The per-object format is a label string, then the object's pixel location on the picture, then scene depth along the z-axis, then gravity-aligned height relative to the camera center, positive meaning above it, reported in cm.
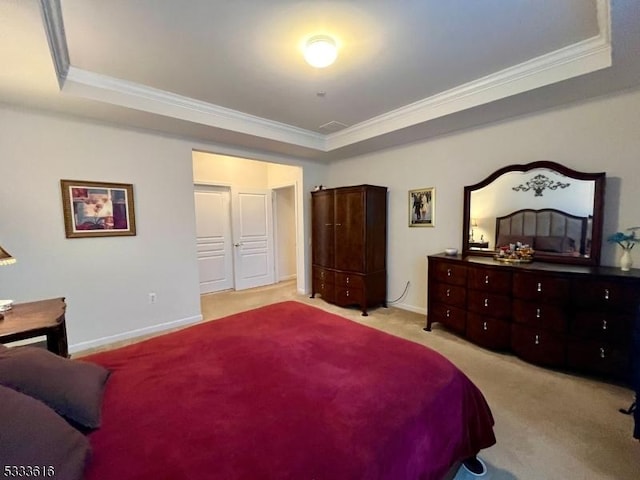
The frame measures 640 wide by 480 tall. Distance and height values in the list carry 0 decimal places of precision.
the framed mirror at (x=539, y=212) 261 +4
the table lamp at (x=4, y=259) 179 -20
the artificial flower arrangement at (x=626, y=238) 240 -20
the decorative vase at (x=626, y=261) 239 -39
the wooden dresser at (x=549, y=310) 218 -83
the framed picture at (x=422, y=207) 381 +16
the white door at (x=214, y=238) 513 -29
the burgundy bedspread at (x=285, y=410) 89 -74
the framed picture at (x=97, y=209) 285 +17
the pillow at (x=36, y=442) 73 -60
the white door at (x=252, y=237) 549 -31
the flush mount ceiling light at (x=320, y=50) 199 +120
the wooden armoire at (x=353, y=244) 402 -37
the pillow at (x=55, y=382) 103 -60
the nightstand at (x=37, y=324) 169 -60
